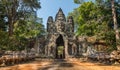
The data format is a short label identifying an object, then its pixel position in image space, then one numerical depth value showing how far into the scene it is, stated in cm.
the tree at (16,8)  1437
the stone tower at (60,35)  1524
